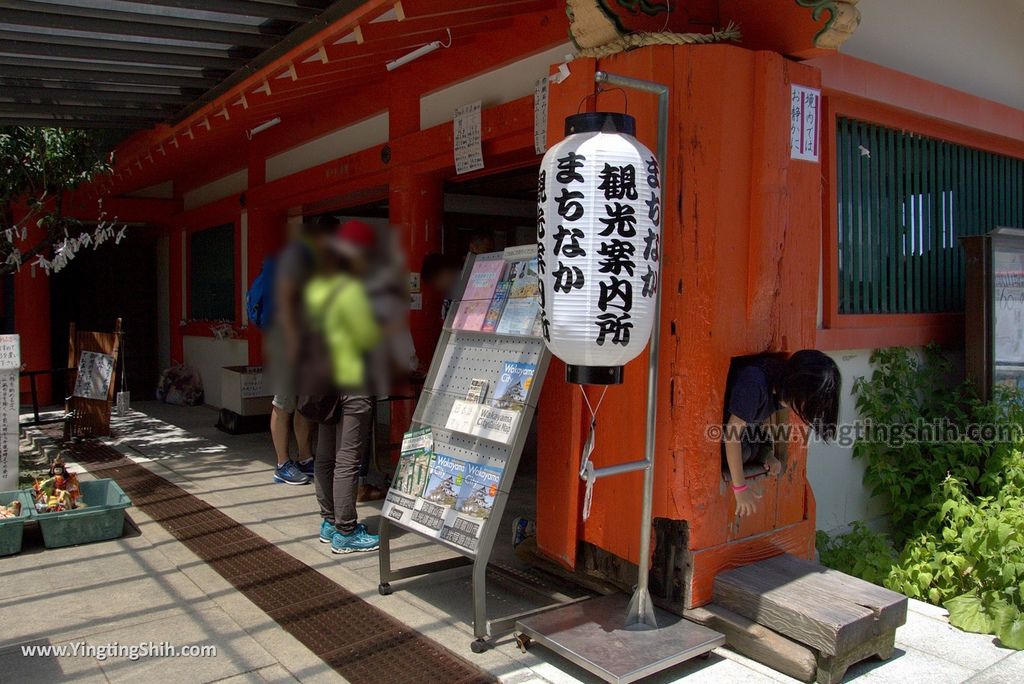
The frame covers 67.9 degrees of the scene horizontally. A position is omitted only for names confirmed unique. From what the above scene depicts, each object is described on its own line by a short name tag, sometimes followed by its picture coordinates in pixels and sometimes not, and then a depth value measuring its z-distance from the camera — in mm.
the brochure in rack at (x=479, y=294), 4098
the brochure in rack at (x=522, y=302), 3750
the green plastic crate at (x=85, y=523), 4688
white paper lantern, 2973
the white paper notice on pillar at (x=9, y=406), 5254
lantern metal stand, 3066
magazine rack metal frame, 3396
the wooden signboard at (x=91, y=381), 7691
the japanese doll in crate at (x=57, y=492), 4820
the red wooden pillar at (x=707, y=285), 3510
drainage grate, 3215
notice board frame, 5113
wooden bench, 3062
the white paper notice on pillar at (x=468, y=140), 5652
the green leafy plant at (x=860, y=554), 4367
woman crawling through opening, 3268
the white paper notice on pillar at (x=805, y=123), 3789
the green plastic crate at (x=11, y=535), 4535
